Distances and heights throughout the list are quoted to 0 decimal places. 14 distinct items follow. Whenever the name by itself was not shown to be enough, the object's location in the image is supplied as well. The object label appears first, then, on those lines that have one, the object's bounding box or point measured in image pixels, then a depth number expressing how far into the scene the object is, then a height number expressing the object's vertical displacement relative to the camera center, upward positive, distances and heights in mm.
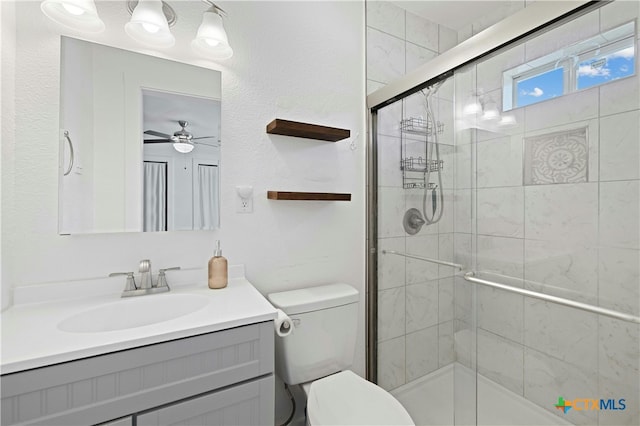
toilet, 1120 -688
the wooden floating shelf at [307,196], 1411 +80
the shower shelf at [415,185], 1514 +143
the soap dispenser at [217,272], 1248 -260
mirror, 1113 +286
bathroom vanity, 718 -424
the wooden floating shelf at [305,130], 1391 +405
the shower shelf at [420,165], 1482 +248
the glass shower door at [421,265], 1417 -294
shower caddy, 1500 +277
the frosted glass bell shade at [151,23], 1138 +742
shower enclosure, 1022 -63
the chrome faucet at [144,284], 1149 -289
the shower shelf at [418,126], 1468 +454
